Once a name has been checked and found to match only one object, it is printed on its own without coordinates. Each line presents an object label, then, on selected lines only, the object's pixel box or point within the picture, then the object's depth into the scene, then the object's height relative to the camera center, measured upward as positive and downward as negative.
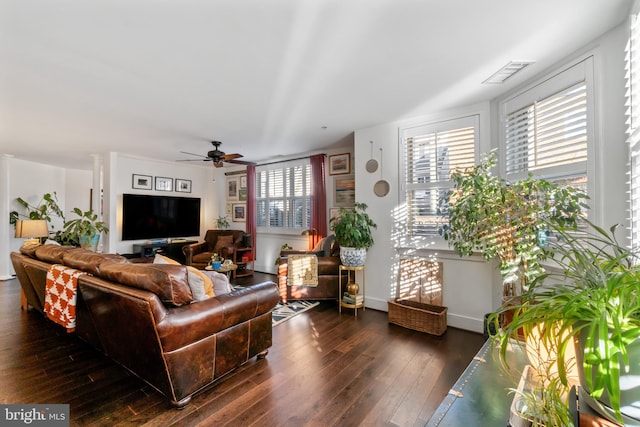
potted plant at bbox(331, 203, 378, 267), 3.54 -0.29
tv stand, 5.39 -0.69
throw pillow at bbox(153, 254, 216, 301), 1.96 -0.52
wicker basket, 2.93 -1.12
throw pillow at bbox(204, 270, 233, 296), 2.19 -0.56
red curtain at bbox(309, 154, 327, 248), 5.09 +0.27
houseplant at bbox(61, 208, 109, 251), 5.00 -0.31
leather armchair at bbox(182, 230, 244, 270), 5.36 -0.68
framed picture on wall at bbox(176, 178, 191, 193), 6.31 +0.68
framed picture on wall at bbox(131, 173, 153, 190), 5.57 +0.69
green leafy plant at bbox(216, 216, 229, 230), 6.63 -0.20
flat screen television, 5.40 -0.03
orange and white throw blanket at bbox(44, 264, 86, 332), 2.33 -0.70
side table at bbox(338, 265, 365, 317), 3.63 -1.10
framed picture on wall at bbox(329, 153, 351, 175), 4.88 +0.91
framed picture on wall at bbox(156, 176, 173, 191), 5.97 +0.69
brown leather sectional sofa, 1.72 -0.76
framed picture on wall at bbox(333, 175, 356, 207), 4.84 +0.42
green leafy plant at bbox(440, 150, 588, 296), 1.95 -0.02
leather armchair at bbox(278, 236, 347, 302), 3.93 -1.03
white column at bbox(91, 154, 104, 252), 5.45 +0.54
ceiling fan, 4.07 +0.87
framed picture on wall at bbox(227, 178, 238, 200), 6.59 +0.63
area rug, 3.39 -1.27
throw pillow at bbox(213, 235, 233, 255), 5.53 -0.58
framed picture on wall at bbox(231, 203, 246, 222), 6.47 +0.06
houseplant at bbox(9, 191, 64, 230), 5.55 +0.11
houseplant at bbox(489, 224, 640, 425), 0.70 -0.31
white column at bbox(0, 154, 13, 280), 5.23 -0.10
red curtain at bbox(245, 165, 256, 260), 6.14 +0.31
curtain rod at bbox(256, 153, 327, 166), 5.42 +1.12
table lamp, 4.82 -0.25
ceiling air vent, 2.21 +1.21
